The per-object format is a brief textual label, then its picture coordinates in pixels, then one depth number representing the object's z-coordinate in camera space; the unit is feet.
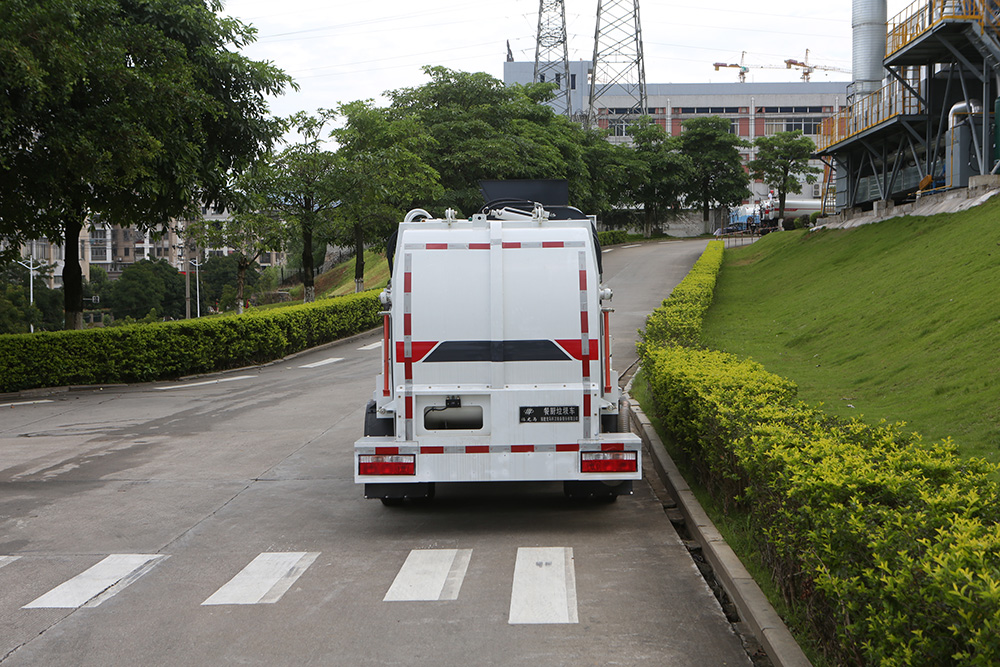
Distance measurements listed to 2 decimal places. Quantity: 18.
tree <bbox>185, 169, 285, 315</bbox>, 103.40
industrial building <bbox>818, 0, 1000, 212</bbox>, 85.56
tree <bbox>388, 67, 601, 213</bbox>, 139.74
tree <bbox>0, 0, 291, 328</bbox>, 50.67
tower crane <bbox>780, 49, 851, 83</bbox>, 601.83
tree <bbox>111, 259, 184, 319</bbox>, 227.81
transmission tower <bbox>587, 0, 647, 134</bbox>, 240.32
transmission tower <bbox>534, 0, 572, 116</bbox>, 250.16
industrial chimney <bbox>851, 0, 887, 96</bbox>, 134.10
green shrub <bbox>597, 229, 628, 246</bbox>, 217.77
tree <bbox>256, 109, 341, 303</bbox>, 101.71
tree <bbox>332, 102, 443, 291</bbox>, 102.37
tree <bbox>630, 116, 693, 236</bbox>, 225.15
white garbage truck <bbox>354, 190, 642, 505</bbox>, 26.45
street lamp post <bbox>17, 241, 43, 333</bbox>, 199.24
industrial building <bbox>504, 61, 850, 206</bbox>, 368.89
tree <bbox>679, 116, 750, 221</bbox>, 232.32
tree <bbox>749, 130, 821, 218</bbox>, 213.05
